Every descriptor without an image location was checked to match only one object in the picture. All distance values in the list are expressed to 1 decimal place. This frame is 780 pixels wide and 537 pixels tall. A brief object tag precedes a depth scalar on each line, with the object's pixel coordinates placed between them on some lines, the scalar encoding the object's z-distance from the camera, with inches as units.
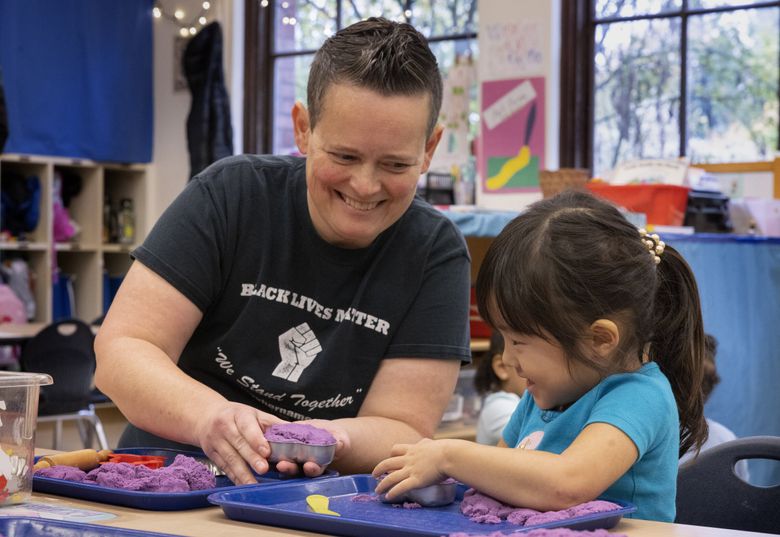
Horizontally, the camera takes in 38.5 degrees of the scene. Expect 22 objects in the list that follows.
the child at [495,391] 119.3
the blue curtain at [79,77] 256.7
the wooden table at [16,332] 185.9
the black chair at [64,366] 190.7
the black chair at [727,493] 65.7
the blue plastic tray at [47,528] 39.5
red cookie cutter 52.2
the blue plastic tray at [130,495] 45.1
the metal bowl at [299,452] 50.1
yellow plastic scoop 44.6
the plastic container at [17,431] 45.4
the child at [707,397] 103.3
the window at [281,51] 260.4
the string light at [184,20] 277.1
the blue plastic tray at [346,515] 40.3
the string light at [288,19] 268.8
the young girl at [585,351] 45.9
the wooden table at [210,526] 41.4
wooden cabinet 260.7
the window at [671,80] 202.4
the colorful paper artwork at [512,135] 220.1
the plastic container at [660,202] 152.8
